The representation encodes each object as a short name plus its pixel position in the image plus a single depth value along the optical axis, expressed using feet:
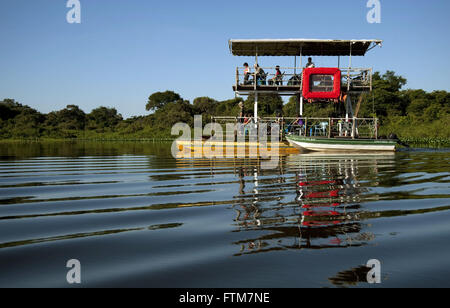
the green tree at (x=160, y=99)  273.33
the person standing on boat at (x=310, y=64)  59.77
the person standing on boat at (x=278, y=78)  59.98
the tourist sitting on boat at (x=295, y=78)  60.18
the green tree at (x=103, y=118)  213.66
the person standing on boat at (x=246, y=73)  59.47
